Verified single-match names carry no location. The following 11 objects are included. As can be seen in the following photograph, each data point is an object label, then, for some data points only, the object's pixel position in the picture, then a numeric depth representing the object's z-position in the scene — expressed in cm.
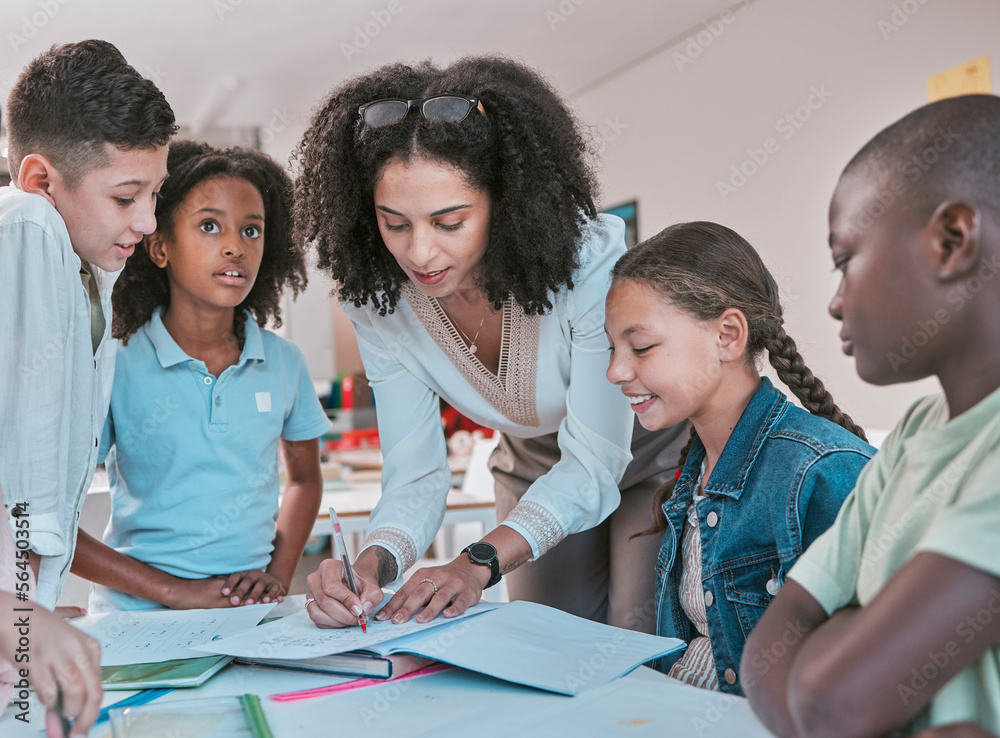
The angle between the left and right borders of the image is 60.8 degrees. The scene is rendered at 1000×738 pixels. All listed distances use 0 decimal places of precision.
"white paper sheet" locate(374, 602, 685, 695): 86
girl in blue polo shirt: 149
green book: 89
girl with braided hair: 107
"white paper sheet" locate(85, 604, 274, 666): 99
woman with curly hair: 124
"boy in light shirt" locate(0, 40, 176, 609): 107
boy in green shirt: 51
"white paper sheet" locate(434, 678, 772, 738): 74
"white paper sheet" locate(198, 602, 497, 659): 92
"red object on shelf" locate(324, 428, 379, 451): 430
